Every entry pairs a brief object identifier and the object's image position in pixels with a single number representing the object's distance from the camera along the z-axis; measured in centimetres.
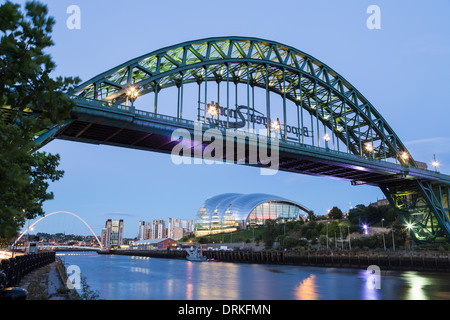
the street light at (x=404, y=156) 6258
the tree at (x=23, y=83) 821
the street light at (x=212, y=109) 4403
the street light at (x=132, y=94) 3684
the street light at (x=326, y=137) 5681
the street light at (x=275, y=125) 5033
